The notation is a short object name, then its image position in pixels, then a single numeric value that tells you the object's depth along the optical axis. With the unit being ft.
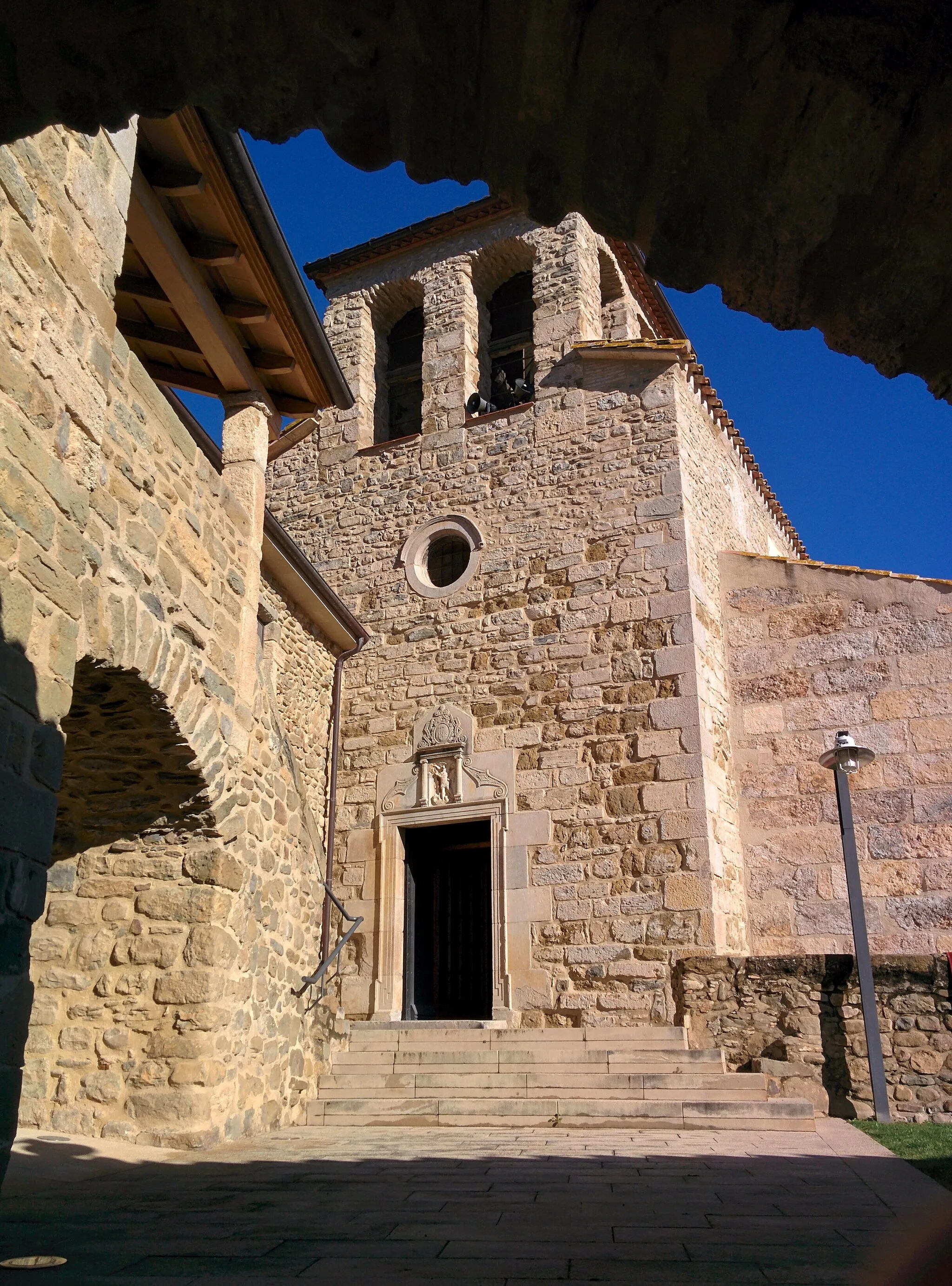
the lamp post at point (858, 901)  23.94
